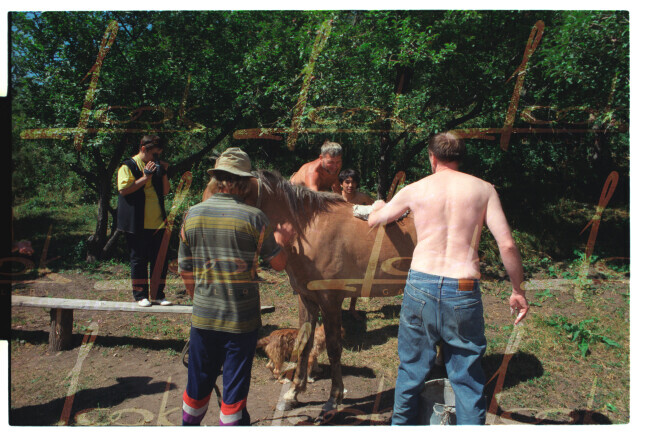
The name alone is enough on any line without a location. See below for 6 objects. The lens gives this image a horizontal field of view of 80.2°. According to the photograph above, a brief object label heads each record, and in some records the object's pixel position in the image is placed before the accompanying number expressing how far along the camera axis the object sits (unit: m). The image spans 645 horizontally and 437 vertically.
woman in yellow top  4.01
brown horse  3.19
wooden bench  4.02
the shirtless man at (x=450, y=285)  2.19
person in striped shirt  2.27
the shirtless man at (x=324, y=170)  4.00
